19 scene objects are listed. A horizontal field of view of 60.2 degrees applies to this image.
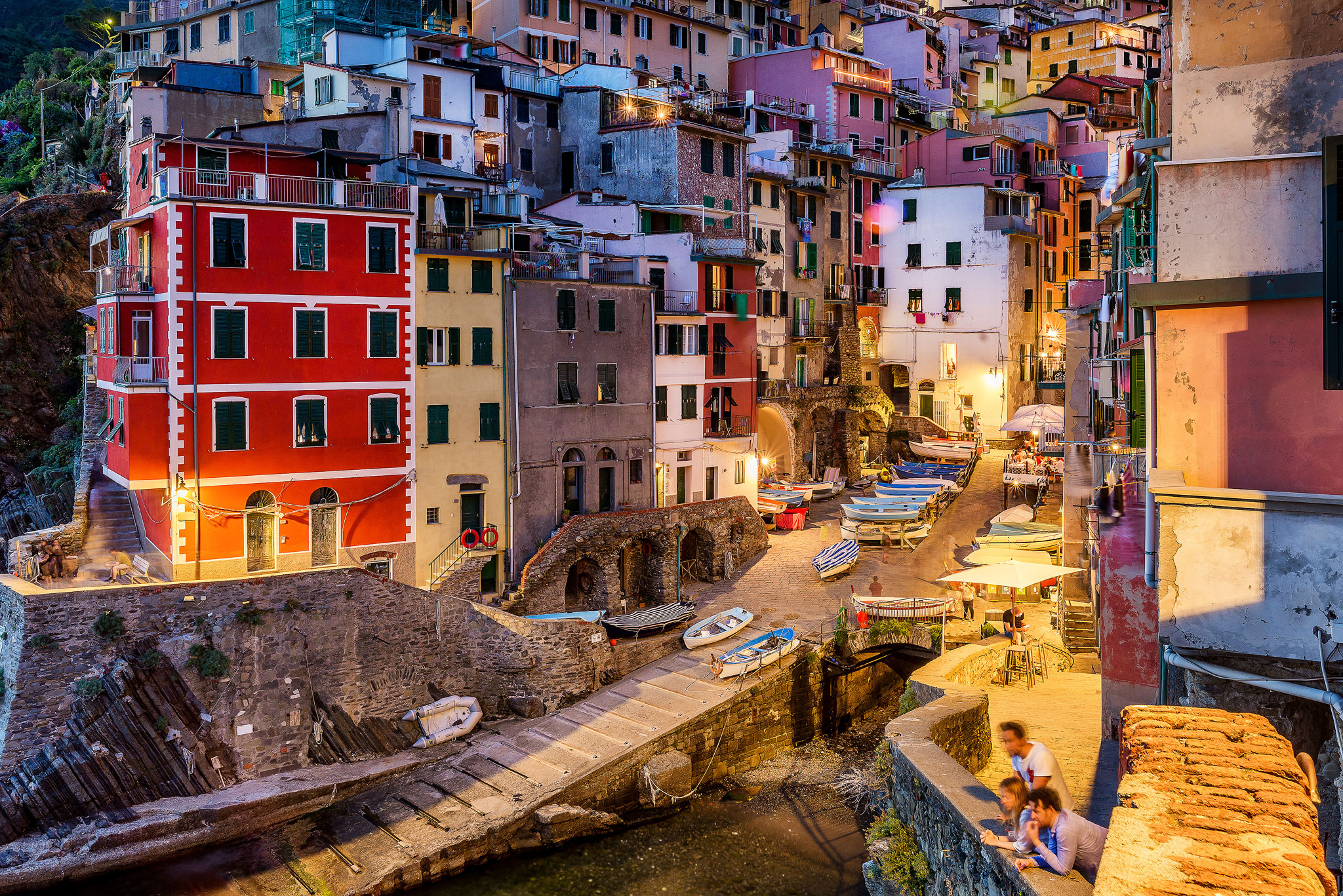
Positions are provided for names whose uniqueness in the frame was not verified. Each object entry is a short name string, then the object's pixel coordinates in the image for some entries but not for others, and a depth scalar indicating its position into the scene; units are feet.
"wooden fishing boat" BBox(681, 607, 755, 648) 114.01
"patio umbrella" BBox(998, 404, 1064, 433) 162.40
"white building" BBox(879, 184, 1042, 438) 206.28
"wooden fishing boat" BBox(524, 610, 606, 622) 112.06
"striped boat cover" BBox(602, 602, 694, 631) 114.73
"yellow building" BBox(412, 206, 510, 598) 116.26
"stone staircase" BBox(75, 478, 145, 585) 104.99
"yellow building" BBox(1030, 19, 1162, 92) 294.05
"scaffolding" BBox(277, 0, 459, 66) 179.11
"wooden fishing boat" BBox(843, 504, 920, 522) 145.89
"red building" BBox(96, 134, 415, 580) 101.19
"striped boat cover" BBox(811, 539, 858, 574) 132.67
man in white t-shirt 38.32
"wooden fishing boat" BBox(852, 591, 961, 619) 110.83
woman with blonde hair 36.78
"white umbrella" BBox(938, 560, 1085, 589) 94.73
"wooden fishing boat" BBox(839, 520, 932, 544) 144.97
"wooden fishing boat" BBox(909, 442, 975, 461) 187.42
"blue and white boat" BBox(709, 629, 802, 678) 105.09
